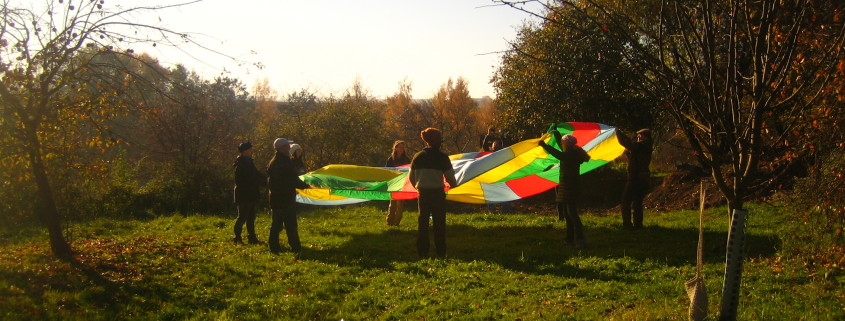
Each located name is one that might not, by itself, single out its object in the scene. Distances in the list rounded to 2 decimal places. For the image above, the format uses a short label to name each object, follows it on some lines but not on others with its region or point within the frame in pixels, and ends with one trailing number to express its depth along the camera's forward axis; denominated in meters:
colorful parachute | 11.39
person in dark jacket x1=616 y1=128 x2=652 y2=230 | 11.15
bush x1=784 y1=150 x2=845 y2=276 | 6.36
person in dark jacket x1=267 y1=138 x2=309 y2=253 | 10.35
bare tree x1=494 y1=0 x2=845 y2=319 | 4.62
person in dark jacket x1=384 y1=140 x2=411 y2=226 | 13.12
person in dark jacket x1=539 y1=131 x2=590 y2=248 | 9.80
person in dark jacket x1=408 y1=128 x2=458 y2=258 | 9.42
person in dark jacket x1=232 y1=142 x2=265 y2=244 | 11.51
